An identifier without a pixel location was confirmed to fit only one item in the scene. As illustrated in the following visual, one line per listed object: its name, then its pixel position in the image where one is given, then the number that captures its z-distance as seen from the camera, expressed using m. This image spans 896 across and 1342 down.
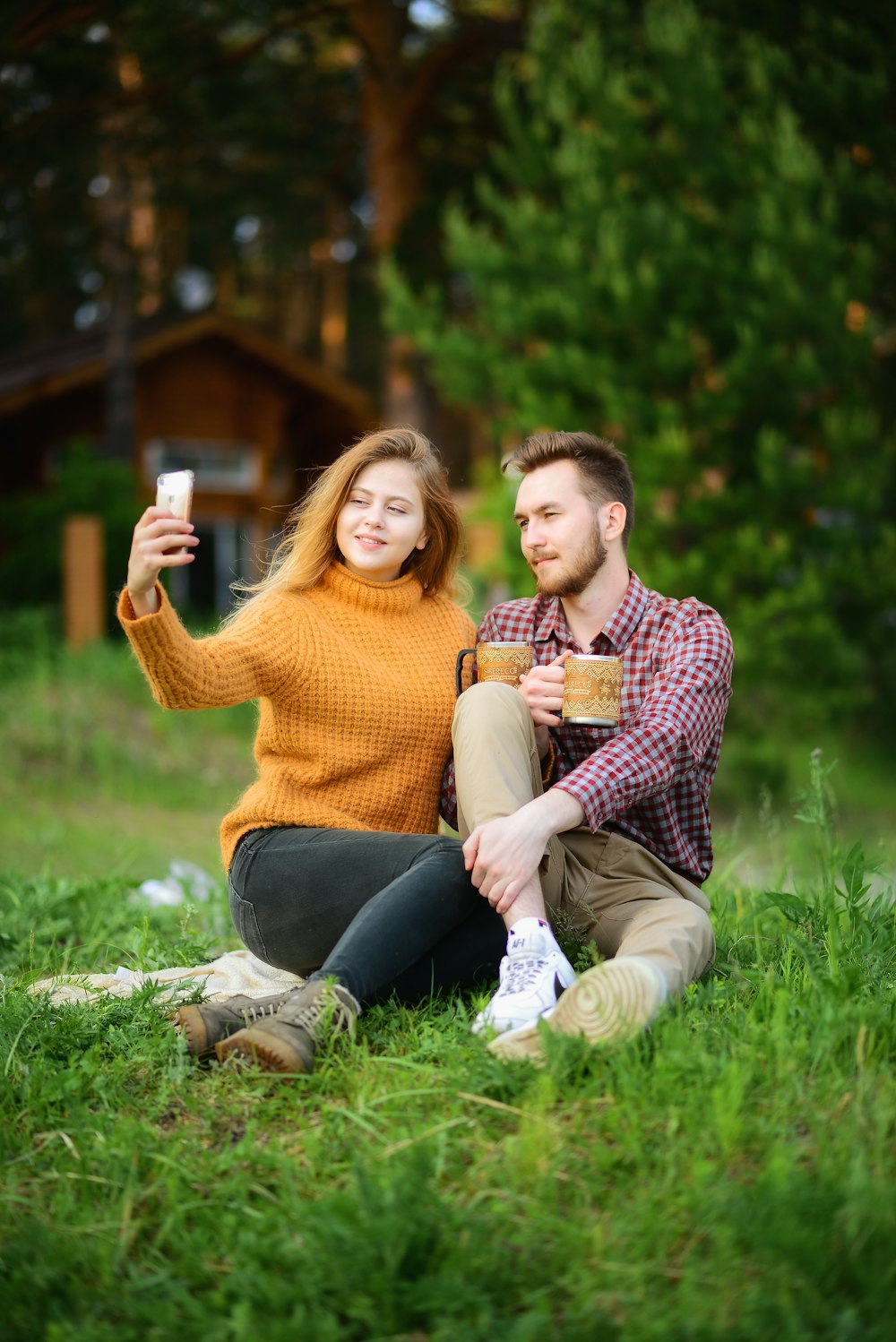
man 2.82
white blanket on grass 3.30
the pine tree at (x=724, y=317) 8.93
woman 2.91
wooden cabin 19.05
